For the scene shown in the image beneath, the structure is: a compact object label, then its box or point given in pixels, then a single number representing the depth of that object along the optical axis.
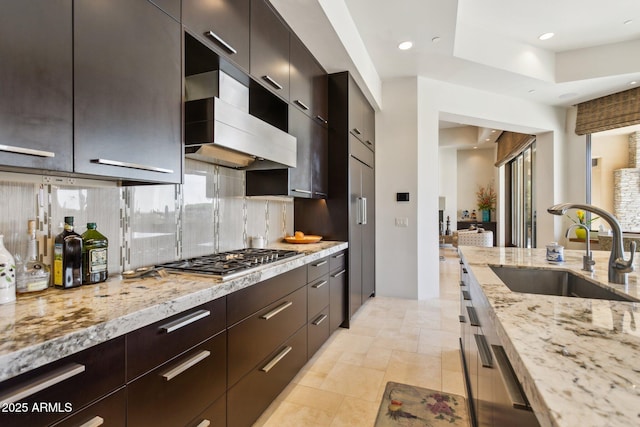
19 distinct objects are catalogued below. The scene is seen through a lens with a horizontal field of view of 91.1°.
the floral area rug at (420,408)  1.73
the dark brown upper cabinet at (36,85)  0.89
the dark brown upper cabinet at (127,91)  1.08
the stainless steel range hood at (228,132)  1.59
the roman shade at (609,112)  4.23
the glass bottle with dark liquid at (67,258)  1.23
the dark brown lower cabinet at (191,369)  0.80
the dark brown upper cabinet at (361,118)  3.34
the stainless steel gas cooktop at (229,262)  1.51
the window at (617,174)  4.58
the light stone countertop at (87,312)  0.73
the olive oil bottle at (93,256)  1.31
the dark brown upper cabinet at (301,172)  2.50
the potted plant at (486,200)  9.31
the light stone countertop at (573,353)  0.43
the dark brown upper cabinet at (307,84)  2.52
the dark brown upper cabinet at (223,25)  1.52
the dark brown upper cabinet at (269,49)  1.99
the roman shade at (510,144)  5.95
